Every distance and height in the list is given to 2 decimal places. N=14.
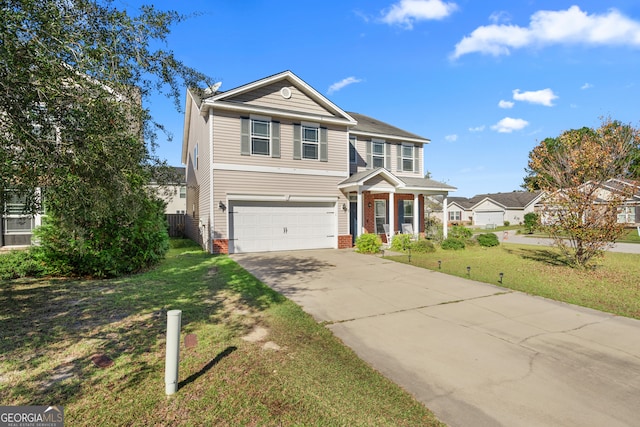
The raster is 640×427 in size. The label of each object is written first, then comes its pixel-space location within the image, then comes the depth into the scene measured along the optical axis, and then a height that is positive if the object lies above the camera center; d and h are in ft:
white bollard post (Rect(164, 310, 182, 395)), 9.84 -4.38
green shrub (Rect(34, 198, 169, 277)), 26.37 -2.42
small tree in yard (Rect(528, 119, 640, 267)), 29.89 +2.94
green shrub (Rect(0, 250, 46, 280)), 25.49 -3.87
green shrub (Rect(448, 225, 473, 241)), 55.06 -3.18
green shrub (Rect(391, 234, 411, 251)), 46.34 -3.94
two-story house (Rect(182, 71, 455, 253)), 42.47 +6.47
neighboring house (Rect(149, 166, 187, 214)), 109.60 +5.49
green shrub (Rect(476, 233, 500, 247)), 53.61 -4.31
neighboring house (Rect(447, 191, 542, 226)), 146.10 +3.01
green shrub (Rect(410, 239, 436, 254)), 45.64 -4.64
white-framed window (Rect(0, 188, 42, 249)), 39.86 -1.58
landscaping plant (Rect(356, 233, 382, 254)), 43.98 -3.96
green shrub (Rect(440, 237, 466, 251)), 48.98 -4.55
